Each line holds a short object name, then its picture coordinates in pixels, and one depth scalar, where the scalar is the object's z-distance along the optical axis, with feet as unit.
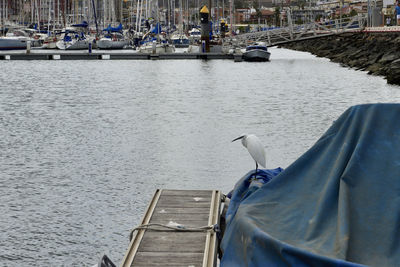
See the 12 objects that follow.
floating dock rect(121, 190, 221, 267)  27.71
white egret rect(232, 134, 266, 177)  36.90
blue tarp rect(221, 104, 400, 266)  23.24
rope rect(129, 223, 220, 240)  30.66
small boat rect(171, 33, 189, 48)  349.00
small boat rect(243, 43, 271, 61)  232.12
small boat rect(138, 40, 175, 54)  256.17
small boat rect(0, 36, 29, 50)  327.47
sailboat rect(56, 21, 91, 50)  326.24
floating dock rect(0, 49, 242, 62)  231.50
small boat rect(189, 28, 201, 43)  332.47
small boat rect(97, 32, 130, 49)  326.24
